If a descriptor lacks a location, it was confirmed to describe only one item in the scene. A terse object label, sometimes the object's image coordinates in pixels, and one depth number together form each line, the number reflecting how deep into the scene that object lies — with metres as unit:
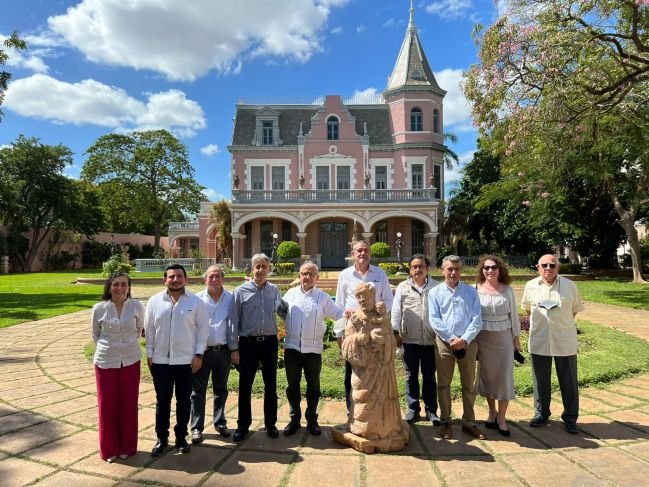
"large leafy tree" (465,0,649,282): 10.97
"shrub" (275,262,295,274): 22.30
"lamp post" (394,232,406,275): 21.84
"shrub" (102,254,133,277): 17.89
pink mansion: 26.02
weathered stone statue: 3.76
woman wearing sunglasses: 4.16
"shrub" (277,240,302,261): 23.66
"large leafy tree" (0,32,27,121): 15.30
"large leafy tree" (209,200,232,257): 27.67
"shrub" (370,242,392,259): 23.56
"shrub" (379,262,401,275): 21.80
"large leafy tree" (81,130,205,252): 35.00
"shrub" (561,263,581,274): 21.69
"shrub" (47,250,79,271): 36.16
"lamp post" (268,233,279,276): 24.52
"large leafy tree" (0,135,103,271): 32.72
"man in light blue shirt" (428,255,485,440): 4.07
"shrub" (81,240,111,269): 38.78
